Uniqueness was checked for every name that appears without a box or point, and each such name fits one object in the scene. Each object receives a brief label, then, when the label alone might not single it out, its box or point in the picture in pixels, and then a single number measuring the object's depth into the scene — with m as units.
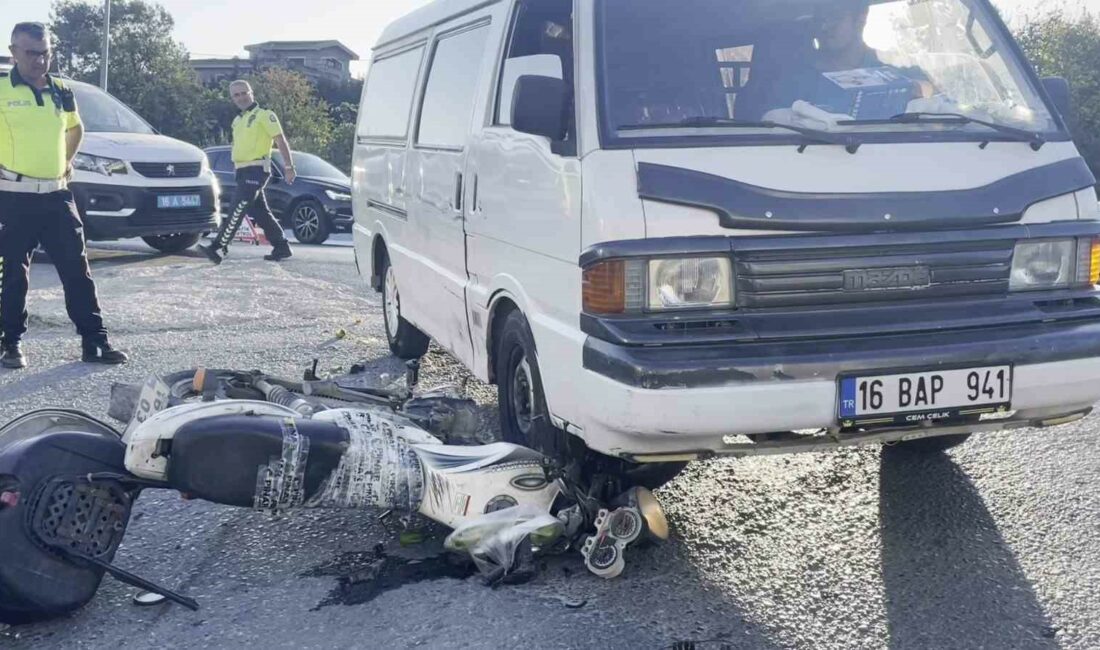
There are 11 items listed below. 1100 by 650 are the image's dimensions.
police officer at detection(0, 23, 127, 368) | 6.64
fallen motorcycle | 3.37
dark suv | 16.77
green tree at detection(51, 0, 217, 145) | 45.03
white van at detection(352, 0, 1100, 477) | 3.55
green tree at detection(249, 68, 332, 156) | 37.78
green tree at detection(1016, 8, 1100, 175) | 28.91
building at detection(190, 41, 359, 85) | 71.62
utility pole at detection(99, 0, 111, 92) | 35.78
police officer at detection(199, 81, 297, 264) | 12.26
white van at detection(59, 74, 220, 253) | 11.66
